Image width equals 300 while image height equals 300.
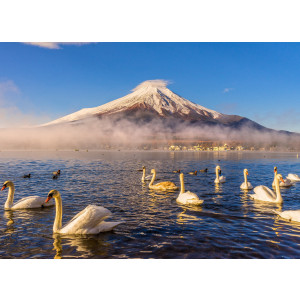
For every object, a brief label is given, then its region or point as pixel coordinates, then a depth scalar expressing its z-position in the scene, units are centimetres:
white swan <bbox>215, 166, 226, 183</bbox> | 2578
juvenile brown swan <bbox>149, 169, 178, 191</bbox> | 2200
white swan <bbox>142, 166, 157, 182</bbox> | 2795
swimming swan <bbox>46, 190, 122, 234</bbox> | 995
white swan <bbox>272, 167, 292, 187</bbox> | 2354
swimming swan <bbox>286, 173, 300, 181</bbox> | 2742
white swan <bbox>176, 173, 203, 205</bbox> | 1528
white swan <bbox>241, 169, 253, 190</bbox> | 2159
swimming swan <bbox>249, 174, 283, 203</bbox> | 1652
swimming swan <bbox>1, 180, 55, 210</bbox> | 1474
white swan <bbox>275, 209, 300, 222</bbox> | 1184
